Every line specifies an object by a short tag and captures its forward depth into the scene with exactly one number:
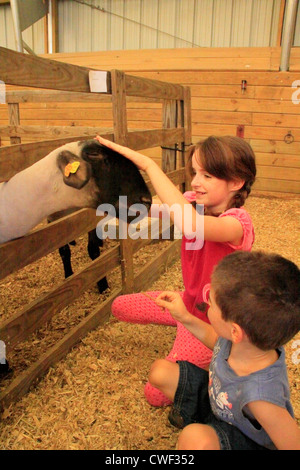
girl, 1.53
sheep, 1.80
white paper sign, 2.04
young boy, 1.12
